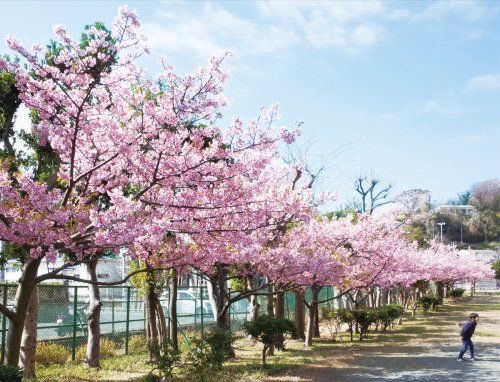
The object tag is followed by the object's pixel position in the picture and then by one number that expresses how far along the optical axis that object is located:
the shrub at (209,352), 9.17
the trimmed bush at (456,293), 50.50
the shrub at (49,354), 12.63
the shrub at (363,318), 19.23
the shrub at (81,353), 13.56
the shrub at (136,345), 15.49
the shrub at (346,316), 19.11
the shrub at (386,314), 21.08
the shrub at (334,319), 19.59
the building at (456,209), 92.97
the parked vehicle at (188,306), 20.51
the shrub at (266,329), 12.23
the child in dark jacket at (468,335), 13.20
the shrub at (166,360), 8.51
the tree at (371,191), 31.42
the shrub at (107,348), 14.34
